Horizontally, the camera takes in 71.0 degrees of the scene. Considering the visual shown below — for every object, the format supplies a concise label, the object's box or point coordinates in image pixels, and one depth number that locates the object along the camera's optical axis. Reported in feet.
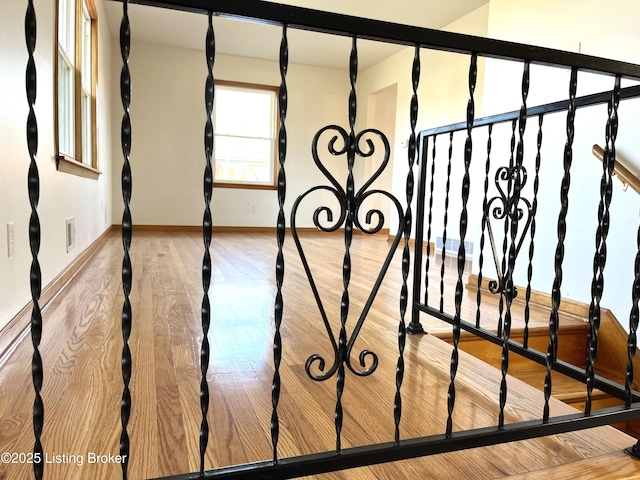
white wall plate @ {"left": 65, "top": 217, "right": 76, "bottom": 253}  8.36
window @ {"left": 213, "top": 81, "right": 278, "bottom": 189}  20.18
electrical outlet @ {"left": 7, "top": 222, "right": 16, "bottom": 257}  4.70
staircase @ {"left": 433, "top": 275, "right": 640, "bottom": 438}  6.32
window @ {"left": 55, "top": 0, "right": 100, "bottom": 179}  8.39
